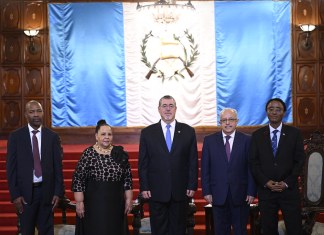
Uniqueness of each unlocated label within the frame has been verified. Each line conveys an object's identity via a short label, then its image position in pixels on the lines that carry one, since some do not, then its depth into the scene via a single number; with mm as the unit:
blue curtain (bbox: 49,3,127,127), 11727
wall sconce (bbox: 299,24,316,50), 11673
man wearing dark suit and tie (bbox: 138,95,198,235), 5801
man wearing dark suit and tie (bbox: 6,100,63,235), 5754
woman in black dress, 5609
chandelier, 10453
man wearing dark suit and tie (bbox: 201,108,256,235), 5754
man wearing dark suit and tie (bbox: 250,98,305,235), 5703
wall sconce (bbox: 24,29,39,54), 11789
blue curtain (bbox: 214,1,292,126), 11711
